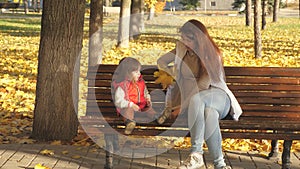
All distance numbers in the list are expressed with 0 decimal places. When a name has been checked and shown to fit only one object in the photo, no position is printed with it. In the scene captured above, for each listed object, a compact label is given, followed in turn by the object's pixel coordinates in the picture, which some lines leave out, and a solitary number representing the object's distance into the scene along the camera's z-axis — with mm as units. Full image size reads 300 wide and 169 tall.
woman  5117
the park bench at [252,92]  5742
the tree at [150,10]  33866
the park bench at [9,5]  24952
